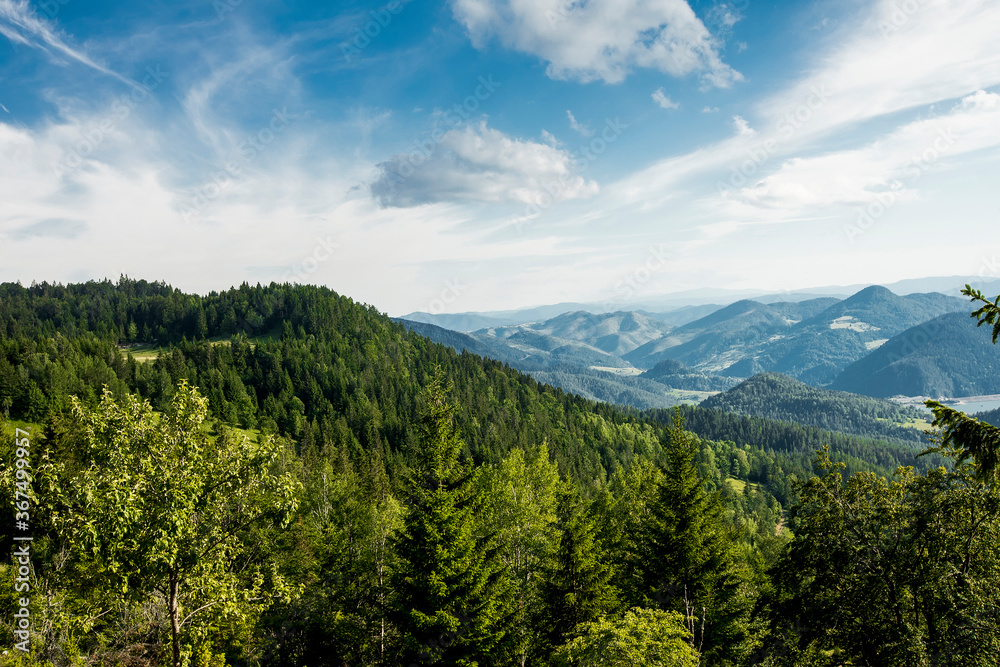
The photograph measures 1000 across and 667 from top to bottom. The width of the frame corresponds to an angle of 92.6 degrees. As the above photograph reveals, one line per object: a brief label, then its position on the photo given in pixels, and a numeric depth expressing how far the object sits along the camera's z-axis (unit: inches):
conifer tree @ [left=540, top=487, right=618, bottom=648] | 1107.3
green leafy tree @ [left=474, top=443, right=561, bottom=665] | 1055.6
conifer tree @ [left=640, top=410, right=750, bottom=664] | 1105.4
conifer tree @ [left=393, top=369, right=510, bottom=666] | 917.2
